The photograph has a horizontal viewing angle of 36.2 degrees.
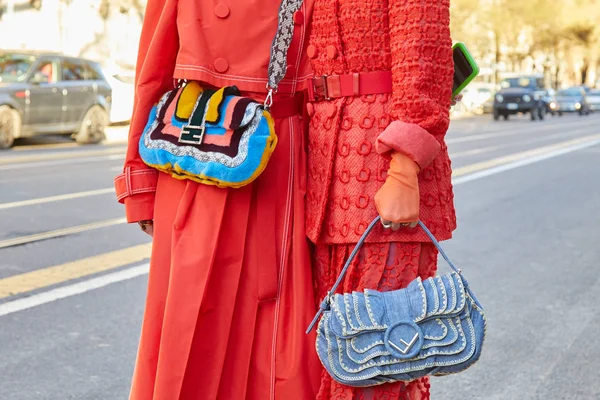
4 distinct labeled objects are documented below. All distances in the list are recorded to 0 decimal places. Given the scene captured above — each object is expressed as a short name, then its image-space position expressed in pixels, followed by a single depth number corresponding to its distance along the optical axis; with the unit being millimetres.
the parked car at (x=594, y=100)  50719
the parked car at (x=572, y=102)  44531
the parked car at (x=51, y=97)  15117
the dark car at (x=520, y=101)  34969
